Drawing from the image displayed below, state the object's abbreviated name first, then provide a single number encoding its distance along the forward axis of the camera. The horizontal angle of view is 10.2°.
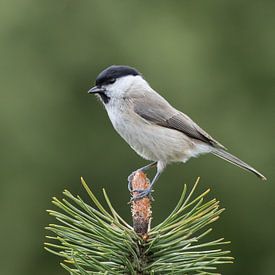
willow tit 8.28
